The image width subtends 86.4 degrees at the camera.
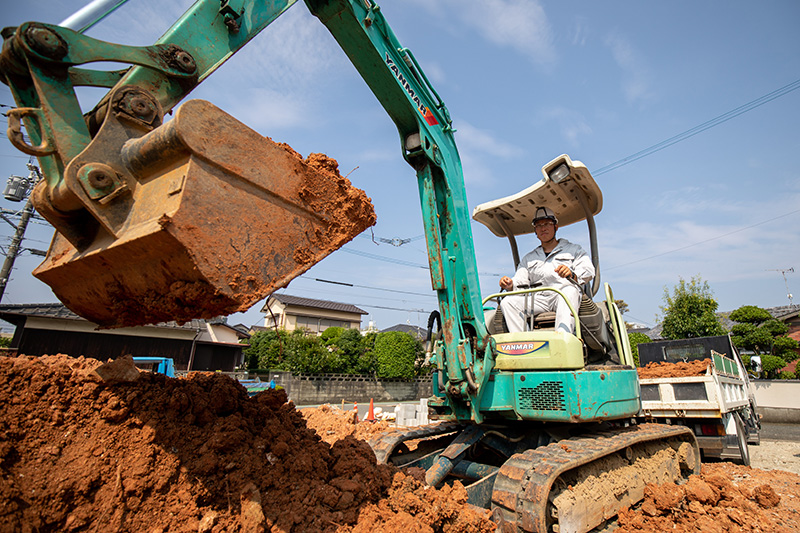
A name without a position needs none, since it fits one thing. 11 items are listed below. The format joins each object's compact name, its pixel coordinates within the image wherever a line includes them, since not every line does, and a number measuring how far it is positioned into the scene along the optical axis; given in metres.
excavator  1.86
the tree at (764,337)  17.02
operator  4.14
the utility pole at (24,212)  15.14
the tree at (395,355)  22.30
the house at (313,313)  36.75
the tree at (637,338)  16.91
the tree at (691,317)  17.44
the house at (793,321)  24.38
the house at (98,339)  16.84
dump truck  6.12
